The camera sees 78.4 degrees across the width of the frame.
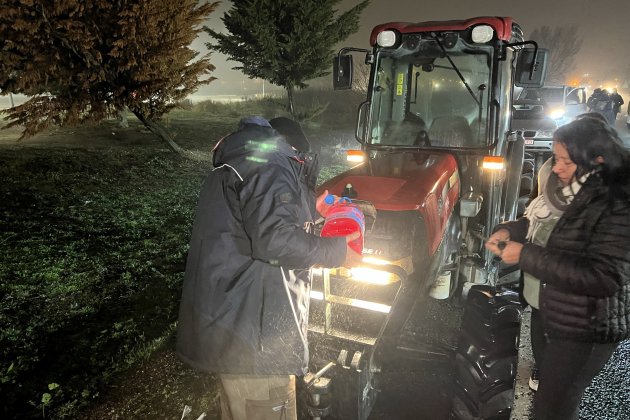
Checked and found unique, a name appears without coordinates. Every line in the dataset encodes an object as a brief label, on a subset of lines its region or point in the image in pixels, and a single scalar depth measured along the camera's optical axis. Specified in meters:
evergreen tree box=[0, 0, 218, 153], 8.44
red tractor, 2.55
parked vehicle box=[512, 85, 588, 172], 11.62
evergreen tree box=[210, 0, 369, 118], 15.50
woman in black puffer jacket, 1.76
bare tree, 51.31
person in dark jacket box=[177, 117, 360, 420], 1.71
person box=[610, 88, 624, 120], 16.84
